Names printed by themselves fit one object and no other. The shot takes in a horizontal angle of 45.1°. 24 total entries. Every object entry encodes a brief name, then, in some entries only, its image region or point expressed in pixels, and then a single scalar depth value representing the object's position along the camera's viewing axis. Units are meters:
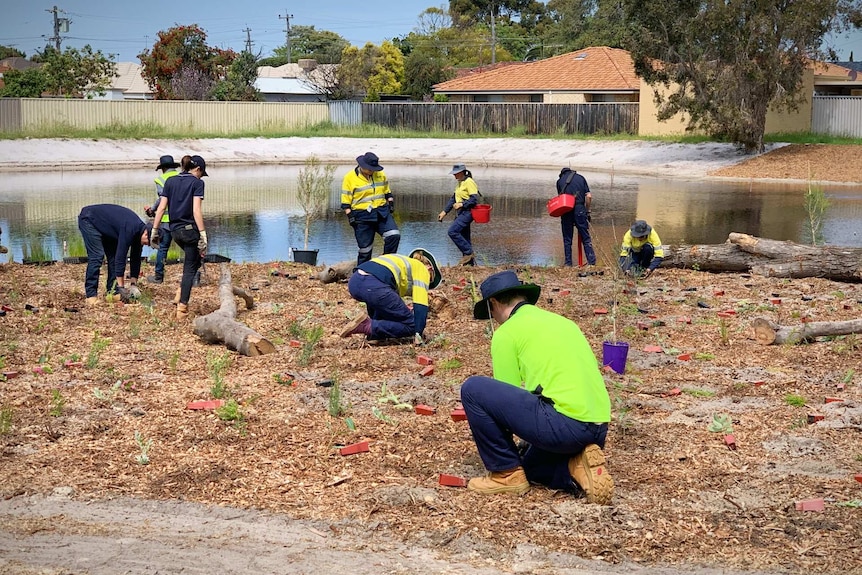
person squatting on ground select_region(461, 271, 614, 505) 5.94
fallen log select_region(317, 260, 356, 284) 14.07
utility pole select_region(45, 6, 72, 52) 97.31
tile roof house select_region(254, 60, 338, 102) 86.25
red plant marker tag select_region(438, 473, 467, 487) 6.45
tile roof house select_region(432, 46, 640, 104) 59.25
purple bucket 8.73
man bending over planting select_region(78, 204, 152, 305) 12.62
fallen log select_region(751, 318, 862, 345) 9.78
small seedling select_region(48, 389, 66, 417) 7.84
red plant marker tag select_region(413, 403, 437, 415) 7.90
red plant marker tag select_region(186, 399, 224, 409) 7.97
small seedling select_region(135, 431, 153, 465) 6.89
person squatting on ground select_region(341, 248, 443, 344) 10.16
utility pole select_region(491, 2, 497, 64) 88.62
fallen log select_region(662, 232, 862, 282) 13.92
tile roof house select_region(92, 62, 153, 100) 101.64
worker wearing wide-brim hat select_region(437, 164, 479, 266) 16.89
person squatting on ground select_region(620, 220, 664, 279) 13.94
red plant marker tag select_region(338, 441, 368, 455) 6.96
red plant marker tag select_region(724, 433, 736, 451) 7.04
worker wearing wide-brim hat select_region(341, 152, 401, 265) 14.16
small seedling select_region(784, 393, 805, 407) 7.98
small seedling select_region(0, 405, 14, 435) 7.33
